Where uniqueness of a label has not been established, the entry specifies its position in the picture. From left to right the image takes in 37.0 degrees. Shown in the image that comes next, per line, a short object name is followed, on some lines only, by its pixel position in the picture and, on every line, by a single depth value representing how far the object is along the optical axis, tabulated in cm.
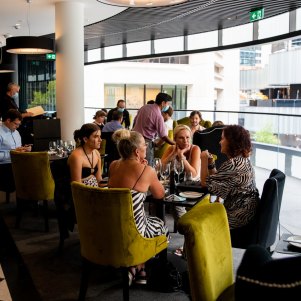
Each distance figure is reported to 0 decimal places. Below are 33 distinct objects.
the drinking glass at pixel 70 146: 636
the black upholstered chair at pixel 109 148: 707
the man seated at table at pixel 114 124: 762
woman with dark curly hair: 343
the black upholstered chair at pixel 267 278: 121
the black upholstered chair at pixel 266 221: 321
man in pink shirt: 631
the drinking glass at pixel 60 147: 615
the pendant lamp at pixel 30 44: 743
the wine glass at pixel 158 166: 425
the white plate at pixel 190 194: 360
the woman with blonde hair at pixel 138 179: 323
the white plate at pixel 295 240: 231
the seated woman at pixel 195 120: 738
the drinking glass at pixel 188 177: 418
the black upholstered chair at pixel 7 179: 556
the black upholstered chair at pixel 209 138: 685
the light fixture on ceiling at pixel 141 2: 435
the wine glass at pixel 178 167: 398
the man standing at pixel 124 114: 1145
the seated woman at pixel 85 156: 436
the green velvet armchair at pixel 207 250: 201
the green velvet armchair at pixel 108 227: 286
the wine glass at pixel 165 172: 415
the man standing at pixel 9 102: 775
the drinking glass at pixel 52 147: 634
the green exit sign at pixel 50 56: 1205
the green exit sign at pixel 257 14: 850
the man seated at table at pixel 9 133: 564
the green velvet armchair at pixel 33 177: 483
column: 802
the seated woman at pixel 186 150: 479
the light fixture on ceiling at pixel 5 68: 1299
